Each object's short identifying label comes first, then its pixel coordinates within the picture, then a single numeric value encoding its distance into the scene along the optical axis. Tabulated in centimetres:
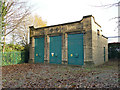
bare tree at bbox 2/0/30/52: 1391
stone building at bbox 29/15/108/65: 1105
